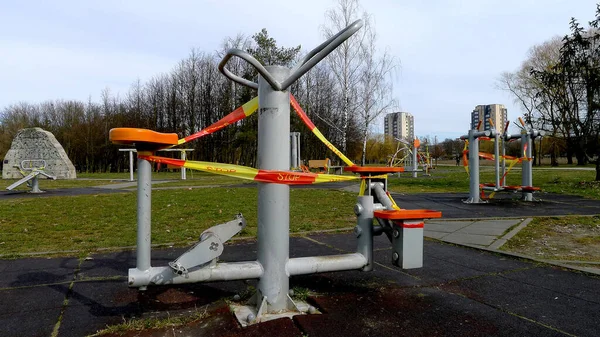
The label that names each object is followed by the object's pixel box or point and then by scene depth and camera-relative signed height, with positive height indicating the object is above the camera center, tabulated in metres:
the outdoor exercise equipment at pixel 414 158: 21.88 +0.55
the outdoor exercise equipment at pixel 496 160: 9.09 +0.14
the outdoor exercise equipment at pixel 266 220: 2.12 -0.32
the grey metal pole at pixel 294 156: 15.43 +0.39
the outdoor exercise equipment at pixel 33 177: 11.94 -0.36
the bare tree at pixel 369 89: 23.31 +4.59
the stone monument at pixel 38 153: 24.50 +0.79
